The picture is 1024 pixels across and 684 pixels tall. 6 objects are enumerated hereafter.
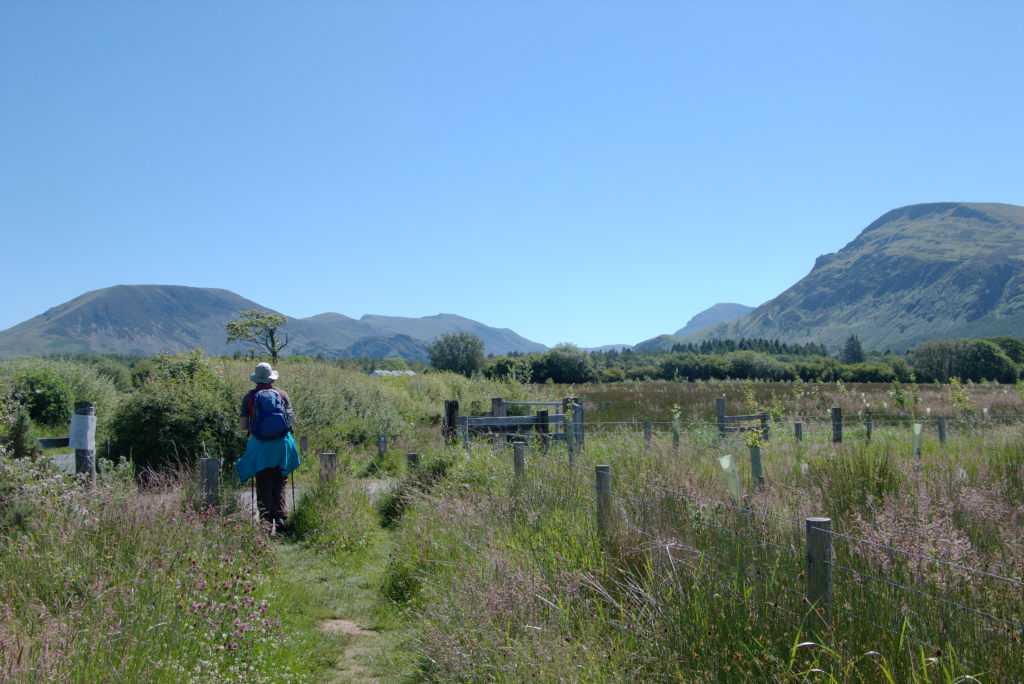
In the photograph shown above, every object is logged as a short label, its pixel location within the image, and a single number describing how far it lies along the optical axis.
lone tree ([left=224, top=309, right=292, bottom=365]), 39.97
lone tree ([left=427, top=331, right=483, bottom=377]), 68.49
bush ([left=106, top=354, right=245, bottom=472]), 11.88
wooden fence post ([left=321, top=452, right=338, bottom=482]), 7.60
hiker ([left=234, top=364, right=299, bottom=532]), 7.32
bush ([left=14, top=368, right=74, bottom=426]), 21.75
